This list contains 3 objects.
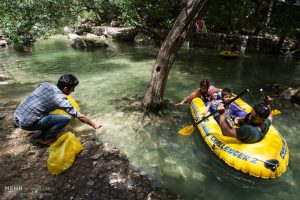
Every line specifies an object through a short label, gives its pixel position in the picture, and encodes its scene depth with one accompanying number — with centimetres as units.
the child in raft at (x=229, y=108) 542
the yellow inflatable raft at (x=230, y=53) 1338
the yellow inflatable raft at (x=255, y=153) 405
